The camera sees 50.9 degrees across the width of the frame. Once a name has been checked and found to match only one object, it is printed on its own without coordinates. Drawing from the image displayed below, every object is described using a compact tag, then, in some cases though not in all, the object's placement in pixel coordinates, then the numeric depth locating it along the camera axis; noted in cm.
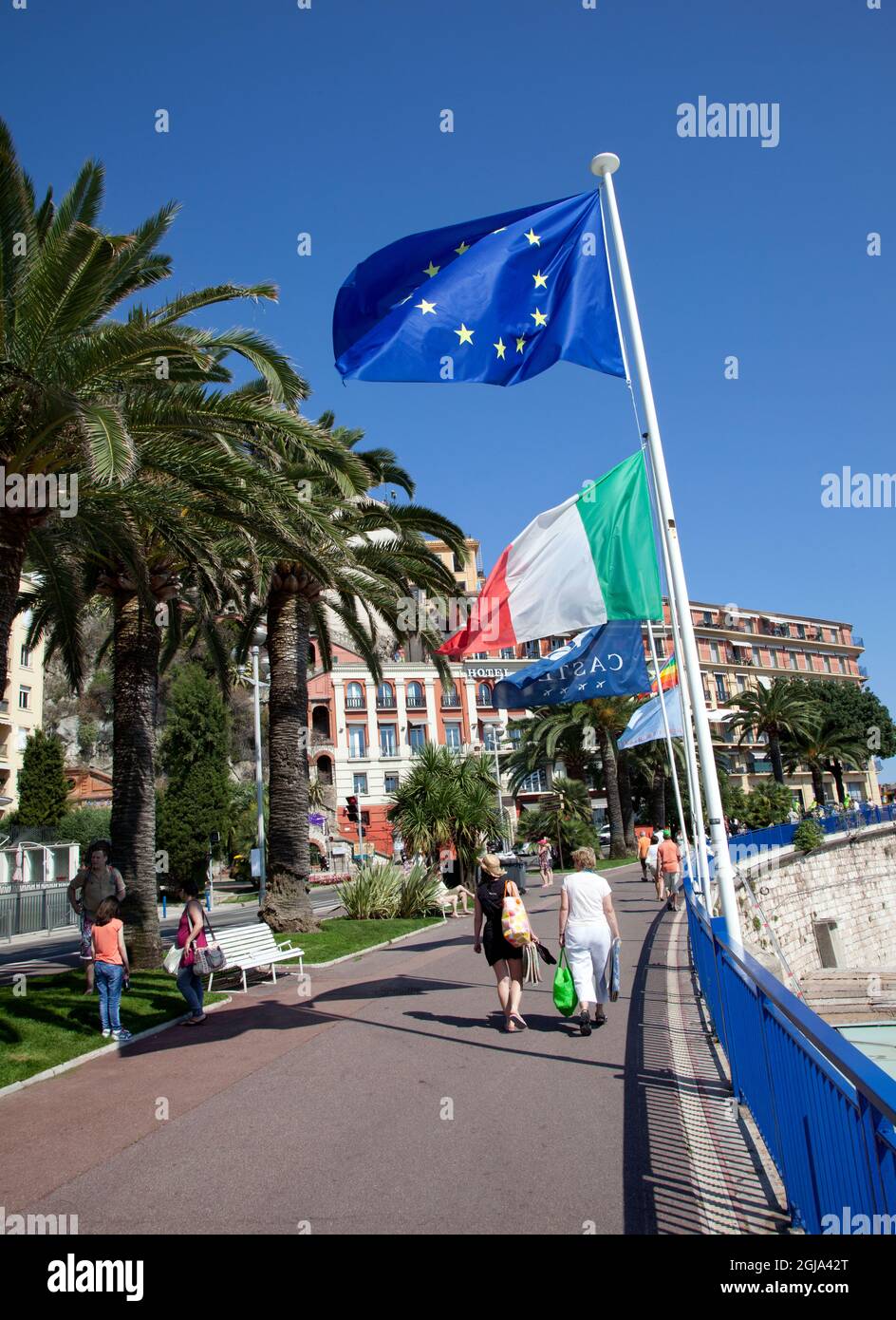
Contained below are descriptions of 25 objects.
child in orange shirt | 962
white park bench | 1233
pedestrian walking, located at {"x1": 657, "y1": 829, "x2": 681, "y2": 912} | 2041
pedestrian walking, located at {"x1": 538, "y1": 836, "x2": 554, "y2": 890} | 3532
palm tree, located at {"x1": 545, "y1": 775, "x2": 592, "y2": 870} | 4556
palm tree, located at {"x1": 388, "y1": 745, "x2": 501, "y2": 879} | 2703
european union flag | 799
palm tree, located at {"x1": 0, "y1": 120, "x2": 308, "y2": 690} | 888
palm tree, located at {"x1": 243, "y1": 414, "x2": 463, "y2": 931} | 1747
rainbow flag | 1911
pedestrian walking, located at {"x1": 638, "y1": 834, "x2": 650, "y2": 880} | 2916
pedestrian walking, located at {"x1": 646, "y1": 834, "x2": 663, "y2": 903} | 2196
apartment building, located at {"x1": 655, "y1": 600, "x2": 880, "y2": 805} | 8081
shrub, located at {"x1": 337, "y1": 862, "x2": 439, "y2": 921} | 2142
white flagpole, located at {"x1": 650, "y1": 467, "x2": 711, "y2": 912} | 1091
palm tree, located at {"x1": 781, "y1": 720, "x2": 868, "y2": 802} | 6303
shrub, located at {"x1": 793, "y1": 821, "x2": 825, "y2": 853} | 3491
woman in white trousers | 847
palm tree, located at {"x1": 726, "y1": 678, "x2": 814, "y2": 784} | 5784
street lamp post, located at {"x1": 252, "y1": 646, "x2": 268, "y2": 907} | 2818
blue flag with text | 1359
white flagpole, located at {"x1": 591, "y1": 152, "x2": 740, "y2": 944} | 679
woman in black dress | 903
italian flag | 844
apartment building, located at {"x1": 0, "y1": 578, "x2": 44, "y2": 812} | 4428
